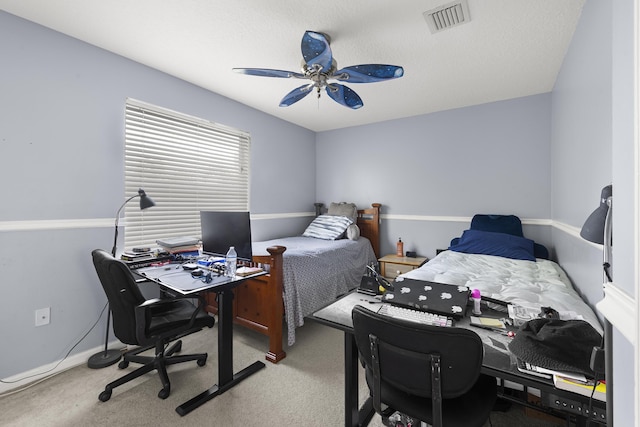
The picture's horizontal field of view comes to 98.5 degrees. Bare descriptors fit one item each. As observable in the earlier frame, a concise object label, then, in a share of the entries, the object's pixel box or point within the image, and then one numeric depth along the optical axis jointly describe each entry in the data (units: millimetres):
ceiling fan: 1761
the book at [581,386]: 773
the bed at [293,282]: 2248
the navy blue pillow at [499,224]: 3139
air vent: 1769
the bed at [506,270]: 1567
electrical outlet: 2002
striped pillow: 3867
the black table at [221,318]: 1743
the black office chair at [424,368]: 880
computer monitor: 2104
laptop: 1270
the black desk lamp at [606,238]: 698
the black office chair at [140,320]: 1653
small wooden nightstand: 3555
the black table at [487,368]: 827
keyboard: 1201
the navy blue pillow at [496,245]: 2811
